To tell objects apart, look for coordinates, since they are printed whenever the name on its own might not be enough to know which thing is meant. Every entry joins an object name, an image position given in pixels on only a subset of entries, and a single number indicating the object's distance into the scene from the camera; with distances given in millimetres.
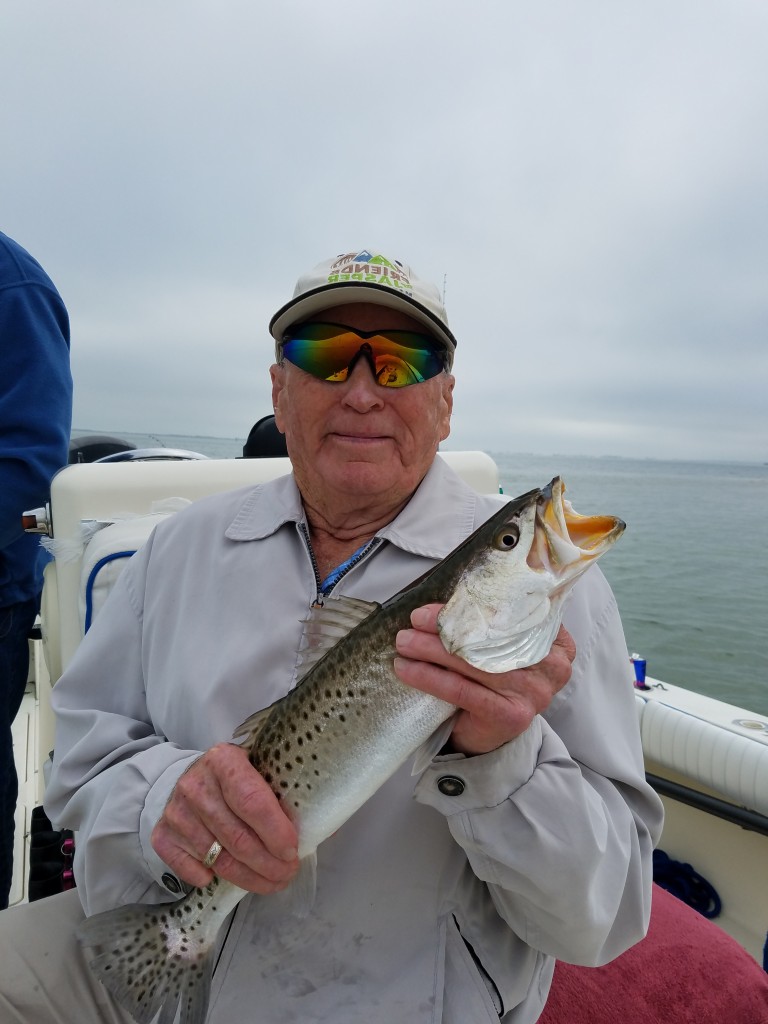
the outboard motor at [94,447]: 1235
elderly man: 391
